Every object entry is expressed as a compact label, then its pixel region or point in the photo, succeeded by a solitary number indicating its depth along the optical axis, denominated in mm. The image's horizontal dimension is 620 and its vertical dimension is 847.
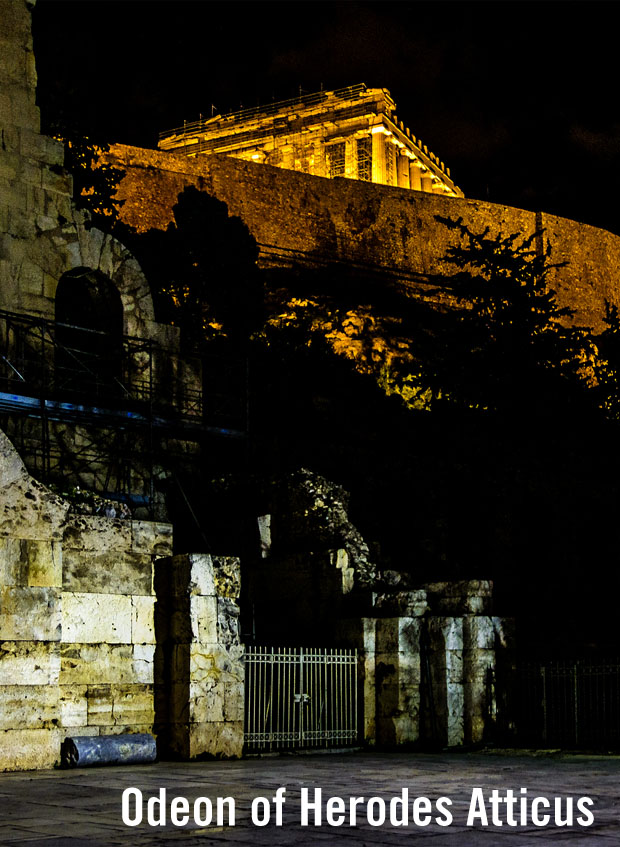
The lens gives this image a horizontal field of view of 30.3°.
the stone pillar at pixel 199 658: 12719
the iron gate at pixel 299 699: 13734
